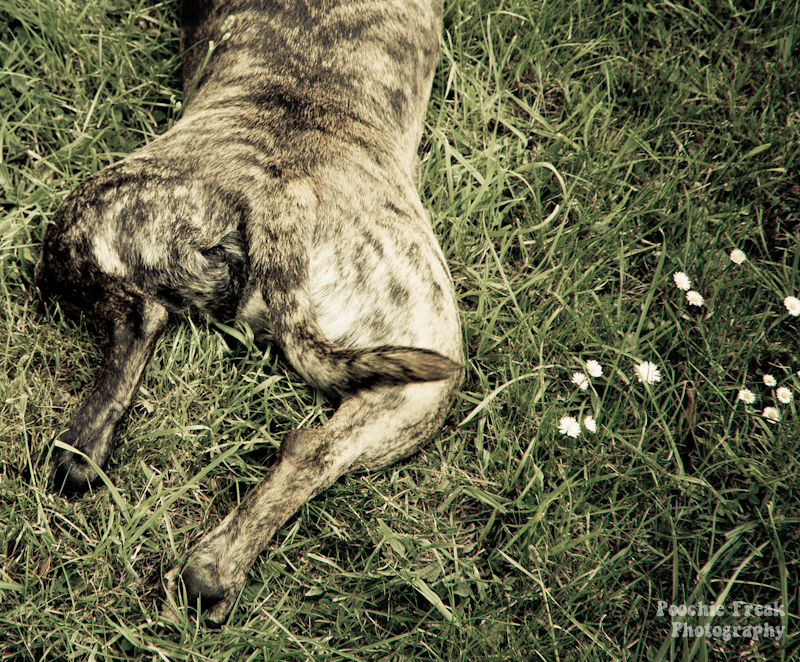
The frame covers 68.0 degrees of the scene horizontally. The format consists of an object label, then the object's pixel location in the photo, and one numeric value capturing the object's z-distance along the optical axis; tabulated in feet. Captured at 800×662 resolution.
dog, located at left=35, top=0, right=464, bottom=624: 6.76
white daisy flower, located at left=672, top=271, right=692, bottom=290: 9.35
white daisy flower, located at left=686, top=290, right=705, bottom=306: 9.16
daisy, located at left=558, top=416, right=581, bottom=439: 8.23
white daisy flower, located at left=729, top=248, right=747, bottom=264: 9.46
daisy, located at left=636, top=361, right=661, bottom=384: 8.58
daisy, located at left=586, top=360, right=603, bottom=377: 8.63
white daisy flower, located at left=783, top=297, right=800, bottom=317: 9.23
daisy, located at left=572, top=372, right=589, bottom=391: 8.55
